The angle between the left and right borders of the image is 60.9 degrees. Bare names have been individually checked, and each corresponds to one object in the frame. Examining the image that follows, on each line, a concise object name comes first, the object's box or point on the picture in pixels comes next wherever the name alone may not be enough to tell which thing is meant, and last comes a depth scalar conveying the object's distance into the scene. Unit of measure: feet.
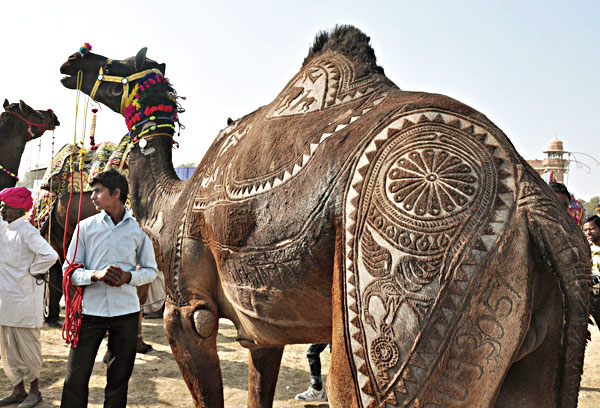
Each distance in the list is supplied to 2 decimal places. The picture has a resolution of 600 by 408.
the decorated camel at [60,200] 25.38
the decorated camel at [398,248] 5.89
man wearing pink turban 15.15
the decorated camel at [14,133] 23.99
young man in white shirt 10.66
